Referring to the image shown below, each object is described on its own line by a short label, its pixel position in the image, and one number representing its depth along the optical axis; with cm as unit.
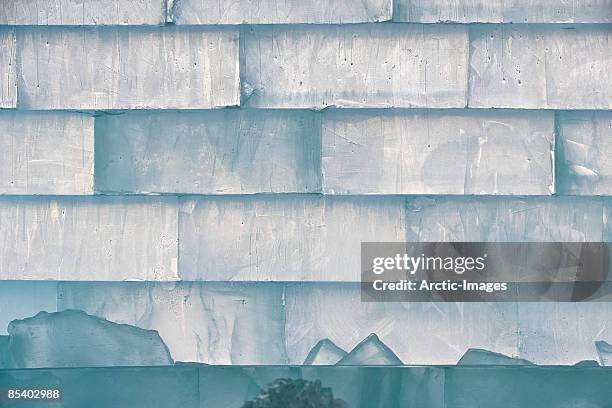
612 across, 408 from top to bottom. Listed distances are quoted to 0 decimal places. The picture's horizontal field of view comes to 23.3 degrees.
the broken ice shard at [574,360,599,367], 525
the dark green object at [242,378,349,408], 487
